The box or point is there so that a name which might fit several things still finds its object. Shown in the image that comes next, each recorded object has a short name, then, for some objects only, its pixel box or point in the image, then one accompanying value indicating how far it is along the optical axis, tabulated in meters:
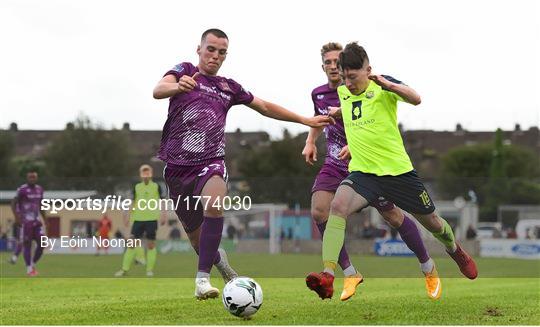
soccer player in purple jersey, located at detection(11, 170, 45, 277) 43.16
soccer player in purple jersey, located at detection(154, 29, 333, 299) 18.81
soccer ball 16.17
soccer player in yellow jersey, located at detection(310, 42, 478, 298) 18.55
